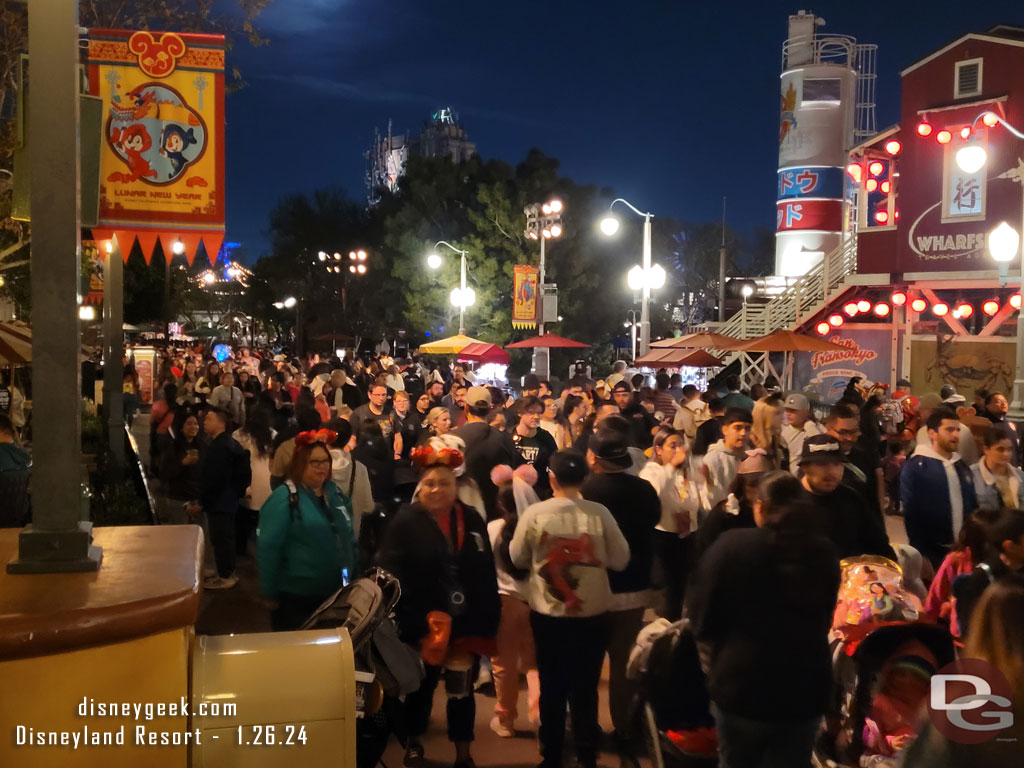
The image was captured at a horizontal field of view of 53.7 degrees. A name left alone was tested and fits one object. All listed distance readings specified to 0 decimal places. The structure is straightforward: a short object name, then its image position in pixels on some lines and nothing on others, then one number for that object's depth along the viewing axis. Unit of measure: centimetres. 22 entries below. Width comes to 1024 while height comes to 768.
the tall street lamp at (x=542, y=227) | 2848
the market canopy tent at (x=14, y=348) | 1181
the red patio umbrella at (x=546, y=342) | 2378
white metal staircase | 3050
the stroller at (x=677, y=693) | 467
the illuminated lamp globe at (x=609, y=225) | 2528
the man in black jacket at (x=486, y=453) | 830
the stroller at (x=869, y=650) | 466
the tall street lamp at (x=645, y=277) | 2367
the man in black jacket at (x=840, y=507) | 599
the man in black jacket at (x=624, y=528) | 591
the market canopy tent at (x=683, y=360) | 2000
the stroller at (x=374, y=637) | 434
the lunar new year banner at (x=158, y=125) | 696
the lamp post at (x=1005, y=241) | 1428
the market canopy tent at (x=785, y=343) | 1833
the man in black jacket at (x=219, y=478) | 914
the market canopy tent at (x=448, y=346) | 2495
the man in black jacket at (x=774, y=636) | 407
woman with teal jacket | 552
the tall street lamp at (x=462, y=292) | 3552
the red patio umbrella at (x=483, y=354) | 2314
